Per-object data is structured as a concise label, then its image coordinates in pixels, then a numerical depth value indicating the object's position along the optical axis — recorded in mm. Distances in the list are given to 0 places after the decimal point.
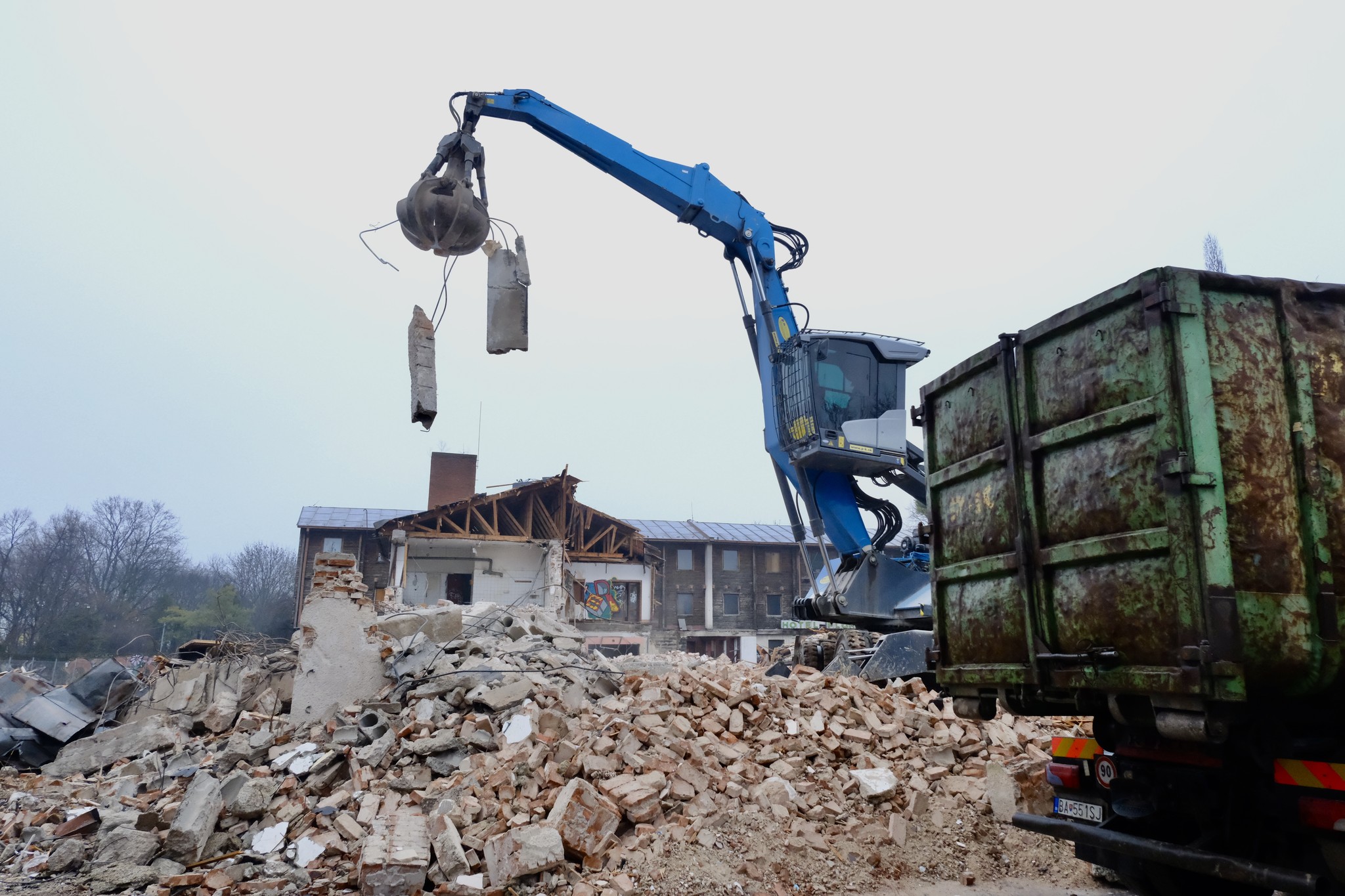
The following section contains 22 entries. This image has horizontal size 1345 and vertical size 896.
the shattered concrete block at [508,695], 8406
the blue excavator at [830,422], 10117
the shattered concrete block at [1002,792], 6363
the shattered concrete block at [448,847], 5730
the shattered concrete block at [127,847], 6898
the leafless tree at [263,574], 56375
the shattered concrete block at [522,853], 5535
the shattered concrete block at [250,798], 7328
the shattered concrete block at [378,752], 7891
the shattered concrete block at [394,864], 5617
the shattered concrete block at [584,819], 5789
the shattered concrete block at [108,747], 11047
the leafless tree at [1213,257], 27214
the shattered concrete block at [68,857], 7152
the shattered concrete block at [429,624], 11000
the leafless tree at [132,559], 48531
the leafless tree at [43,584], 41750
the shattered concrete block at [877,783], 6449
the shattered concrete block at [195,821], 6922
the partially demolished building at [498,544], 25188
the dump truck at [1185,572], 3268
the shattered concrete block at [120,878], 6531
